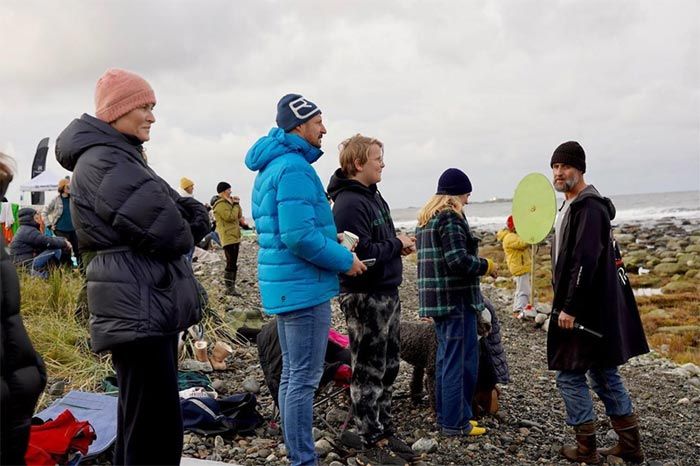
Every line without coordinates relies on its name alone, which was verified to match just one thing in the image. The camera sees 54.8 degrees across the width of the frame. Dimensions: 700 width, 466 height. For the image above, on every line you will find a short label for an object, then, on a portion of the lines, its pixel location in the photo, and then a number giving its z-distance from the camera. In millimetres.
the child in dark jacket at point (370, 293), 4379
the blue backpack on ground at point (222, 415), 4812
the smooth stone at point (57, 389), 5521
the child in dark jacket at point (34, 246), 9539
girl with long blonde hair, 4863
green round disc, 8719
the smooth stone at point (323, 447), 4523
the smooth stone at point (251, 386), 5863
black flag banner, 22891
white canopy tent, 18880
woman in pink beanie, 2877
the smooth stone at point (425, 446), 4621
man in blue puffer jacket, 3619
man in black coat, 4516
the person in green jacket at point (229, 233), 11586
